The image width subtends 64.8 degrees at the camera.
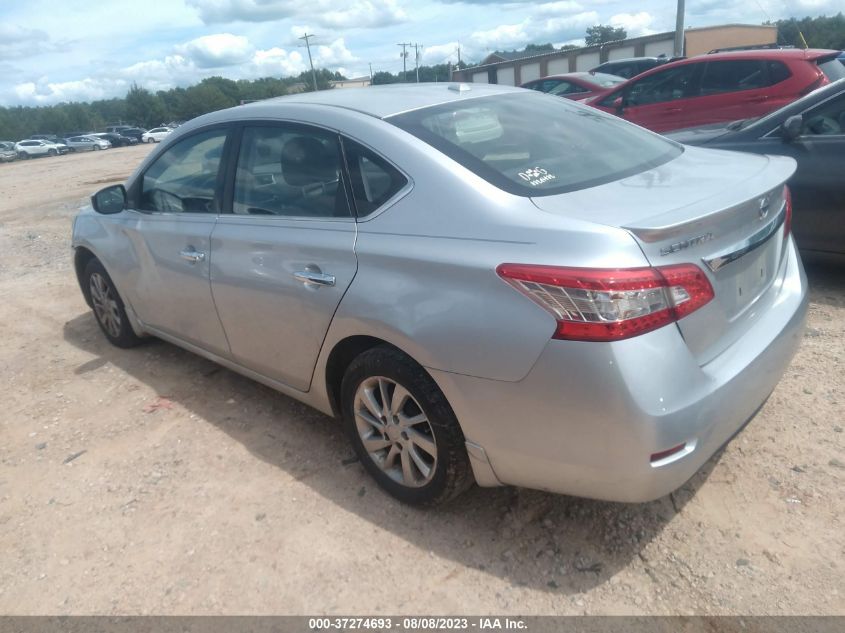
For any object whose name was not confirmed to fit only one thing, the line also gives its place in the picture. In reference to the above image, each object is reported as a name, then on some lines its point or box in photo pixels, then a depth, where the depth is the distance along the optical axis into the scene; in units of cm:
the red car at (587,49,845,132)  800
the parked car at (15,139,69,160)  4950
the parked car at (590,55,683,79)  1625
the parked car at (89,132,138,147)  5547
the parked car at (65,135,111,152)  5312
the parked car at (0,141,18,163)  4838
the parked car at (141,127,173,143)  5766
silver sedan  203
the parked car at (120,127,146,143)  5806
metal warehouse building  4200
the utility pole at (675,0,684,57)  1805
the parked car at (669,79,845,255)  434
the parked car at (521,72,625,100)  1302
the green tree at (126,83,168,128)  8538
